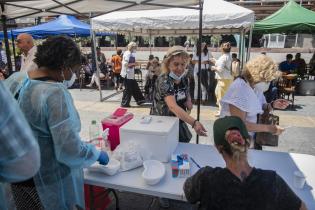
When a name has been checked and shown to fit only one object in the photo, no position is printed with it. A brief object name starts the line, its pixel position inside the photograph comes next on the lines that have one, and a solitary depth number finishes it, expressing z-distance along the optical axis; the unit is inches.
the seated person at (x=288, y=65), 377.4
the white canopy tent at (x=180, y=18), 234.8
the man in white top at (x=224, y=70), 265.3
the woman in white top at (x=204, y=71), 303.4
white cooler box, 85.8
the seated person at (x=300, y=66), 389.8
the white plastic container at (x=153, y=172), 75.7
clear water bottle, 102.3
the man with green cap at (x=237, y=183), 49.7
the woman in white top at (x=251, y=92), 89.3
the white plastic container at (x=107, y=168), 80.8
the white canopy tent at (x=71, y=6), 125.8
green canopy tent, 314.1
